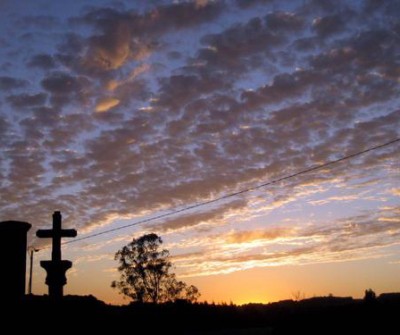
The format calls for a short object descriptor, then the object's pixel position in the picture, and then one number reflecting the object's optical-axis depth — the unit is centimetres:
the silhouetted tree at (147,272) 5319
